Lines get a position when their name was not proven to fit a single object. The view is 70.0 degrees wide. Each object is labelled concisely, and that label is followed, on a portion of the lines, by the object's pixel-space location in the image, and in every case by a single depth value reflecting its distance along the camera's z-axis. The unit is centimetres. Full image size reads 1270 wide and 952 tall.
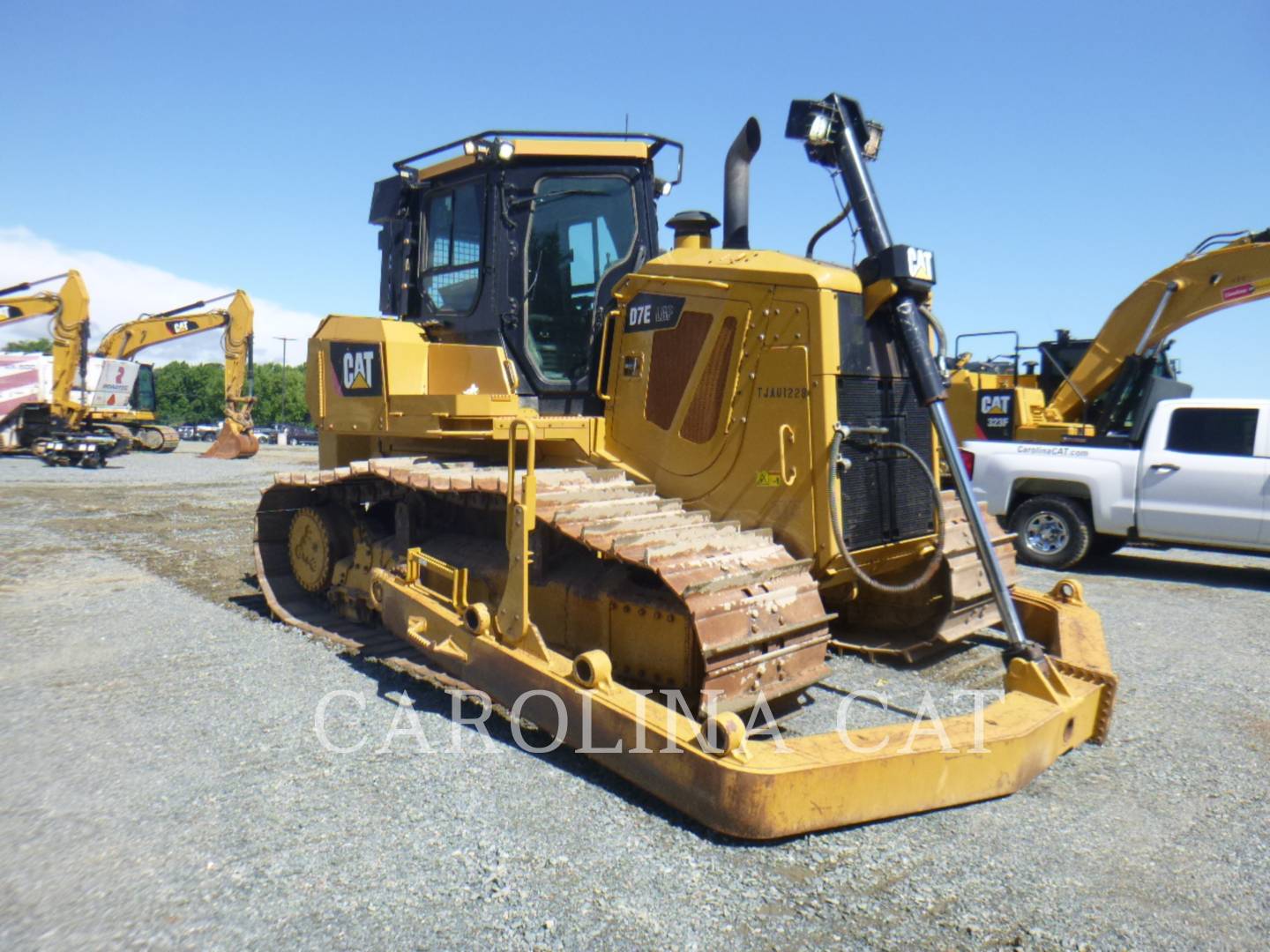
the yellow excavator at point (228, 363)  2520
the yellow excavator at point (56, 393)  2147
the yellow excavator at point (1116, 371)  1048
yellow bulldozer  338
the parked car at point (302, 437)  4470
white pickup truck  827
